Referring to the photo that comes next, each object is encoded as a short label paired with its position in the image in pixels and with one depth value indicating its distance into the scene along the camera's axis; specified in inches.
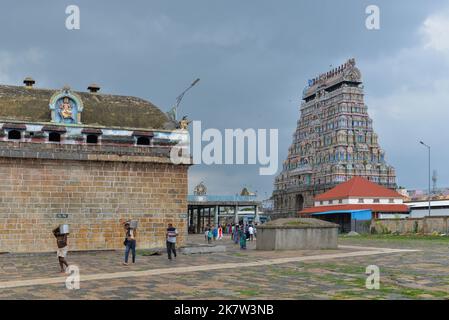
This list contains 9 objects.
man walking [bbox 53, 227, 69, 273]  594.2
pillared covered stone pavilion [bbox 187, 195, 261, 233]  2151.8
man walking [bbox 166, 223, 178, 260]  753.6
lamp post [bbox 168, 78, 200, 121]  1203.9
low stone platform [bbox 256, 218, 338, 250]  908.6
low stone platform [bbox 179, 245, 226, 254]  900.6
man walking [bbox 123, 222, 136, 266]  676.7
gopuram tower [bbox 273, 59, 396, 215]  3130.9
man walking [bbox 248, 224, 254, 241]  1492.6
